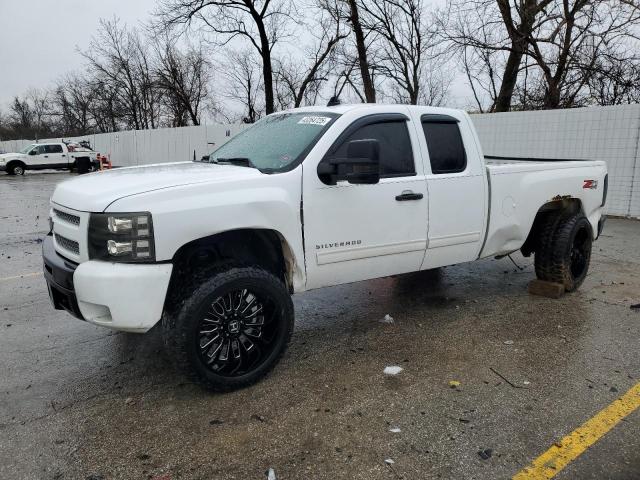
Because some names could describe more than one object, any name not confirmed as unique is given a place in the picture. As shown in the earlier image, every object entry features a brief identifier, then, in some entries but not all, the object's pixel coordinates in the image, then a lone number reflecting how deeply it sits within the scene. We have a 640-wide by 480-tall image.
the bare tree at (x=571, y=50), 16.81
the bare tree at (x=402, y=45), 26.33
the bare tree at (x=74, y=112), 55.42
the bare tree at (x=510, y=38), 17.36
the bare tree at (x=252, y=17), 23.39
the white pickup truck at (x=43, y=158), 28.09
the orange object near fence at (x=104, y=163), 26.09
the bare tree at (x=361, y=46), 21.62
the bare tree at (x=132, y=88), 39.94
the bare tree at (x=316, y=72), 25.69
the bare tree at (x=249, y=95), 41.03
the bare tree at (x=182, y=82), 35.97
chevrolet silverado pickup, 3.04
